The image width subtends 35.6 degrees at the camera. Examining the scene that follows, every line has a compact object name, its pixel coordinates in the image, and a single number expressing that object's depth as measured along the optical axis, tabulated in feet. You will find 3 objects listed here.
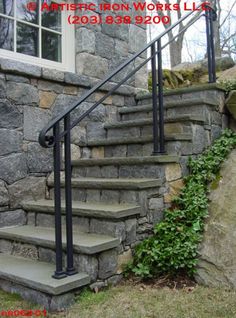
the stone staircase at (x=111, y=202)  7.20
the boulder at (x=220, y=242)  7.38
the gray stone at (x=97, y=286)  7.18
